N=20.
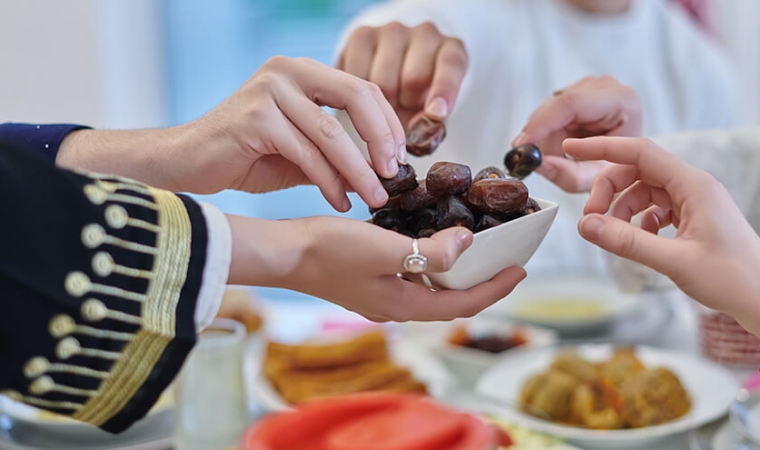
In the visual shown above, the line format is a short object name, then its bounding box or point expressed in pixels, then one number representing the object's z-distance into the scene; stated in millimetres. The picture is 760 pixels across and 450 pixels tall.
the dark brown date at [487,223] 606
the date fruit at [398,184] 645
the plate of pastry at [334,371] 1096
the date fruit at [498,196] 611
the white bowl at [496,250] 592
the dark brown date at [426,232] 597
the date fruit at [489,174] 646
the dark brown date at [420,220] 615
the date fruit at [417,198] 631
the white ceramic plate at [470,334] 1215
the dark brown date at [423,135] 776
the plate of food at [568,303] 1406
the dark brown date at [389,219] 624
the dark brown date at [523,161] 754
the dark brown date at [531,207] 633
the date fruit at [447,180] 625
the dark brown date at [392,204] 645
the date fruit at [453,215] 603
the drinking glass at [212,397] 925
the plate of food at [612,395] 958
